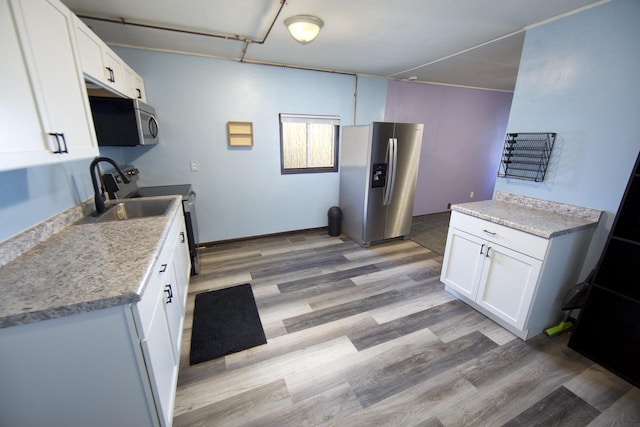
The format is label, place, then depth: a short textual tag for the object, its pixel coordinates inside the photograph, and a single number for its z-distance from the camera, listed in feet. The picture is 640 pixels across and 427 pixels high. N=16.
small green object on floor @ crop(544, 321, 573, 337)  6.70
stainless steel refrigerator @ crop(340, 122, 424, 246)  11.12
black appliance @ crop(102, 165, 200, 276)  8.22
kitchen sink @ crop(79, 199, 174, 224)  7.06
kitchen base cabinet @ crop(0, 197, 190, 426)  2.98
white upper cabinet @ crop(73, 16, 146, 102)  5.20
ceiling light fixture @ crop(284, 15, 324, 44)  6.71
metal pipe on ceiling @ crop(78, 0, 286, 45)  6.72
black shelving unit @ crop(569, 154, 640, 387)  5.31
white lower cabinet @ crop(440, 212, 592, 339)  6.04
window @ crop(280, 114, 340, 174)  12.21
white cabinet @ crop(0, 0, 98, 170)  3.32
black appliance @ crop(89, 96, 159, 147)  7.16
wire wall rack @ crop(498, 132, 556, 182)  7.09
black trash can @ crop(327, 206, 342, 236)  13.07
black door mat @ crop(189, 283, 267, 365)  6.28
